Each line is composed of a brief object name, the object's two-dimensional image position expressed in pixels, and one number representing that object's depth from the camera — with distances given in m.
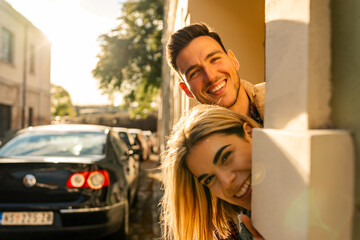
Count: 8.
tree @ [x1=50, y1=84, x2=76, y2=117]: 48.25
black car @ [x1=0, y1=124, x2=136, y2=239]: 3.53
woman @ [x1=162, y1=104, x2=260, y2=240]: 1.33
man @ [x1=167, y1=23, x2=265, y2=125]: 2.04
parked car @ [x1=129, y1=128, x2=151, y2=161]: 16.07
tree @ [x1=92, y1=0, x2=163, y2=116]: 17.62
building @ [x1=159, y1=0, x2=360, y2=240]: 0.72
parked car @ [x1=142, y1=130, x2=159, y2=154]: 21.12
